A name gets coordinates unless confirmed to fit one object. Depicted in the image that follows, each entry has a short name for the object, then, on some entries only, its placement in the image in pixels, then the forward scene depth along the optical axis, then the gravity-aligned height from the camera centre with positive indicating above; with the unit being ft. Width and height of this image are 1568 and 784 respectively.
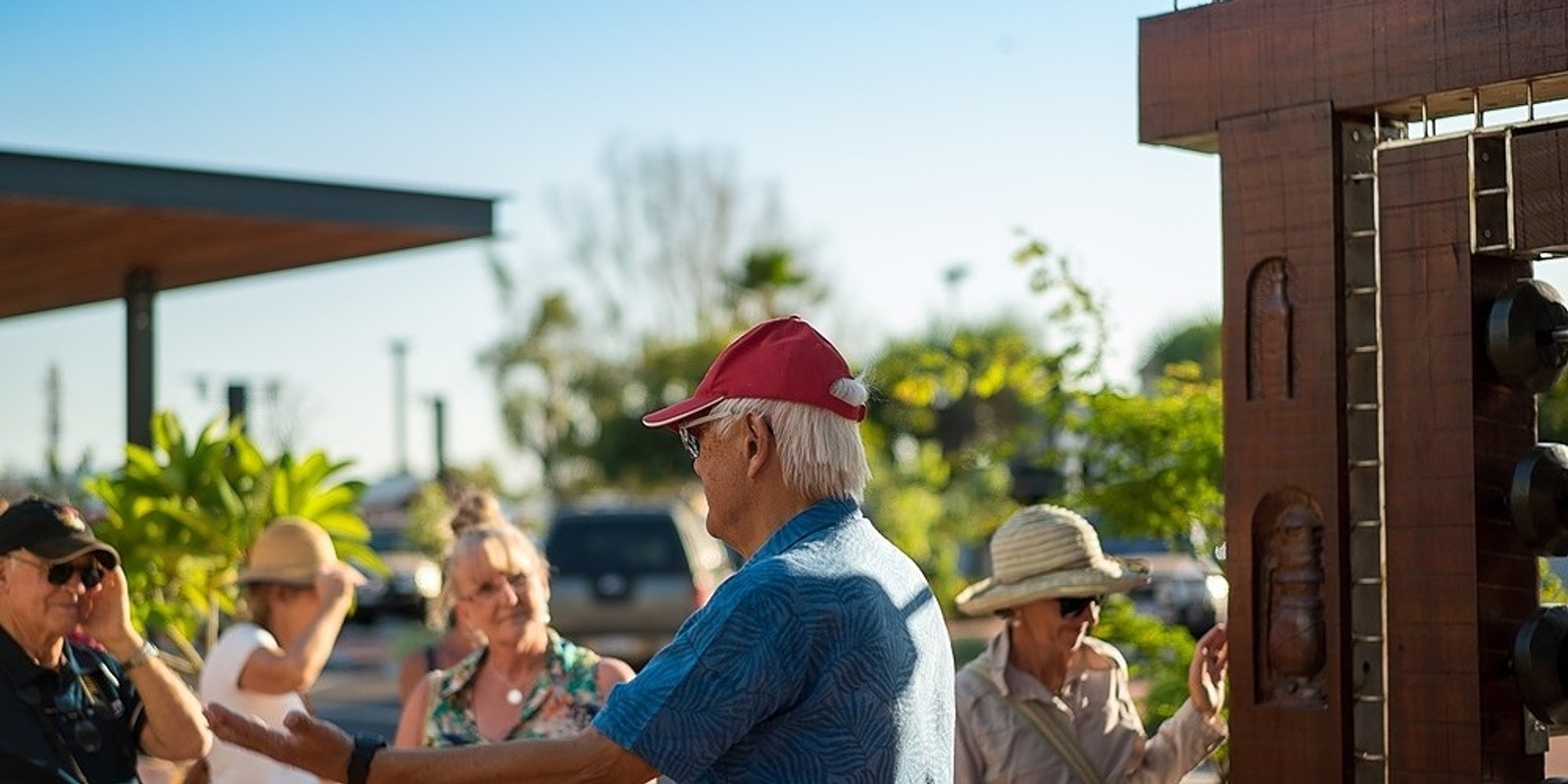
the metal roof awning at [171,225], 35.04 +3.44
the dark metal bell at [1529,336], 12.05 +0.38
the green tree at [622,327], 161.58 +6.96
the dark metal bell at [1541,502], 12.00 -0.56
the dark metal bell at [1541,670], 11.99 -1.50
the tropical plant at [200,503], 24.54 -0.96
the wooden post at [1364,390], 12.12 +0.09
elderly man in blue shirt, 9.25 -1.06
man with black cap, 14.16 -1.75
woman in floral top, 17.48 -2.14
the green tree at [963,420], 24.00 -0.36
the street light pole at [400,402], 224.12 +1.68
